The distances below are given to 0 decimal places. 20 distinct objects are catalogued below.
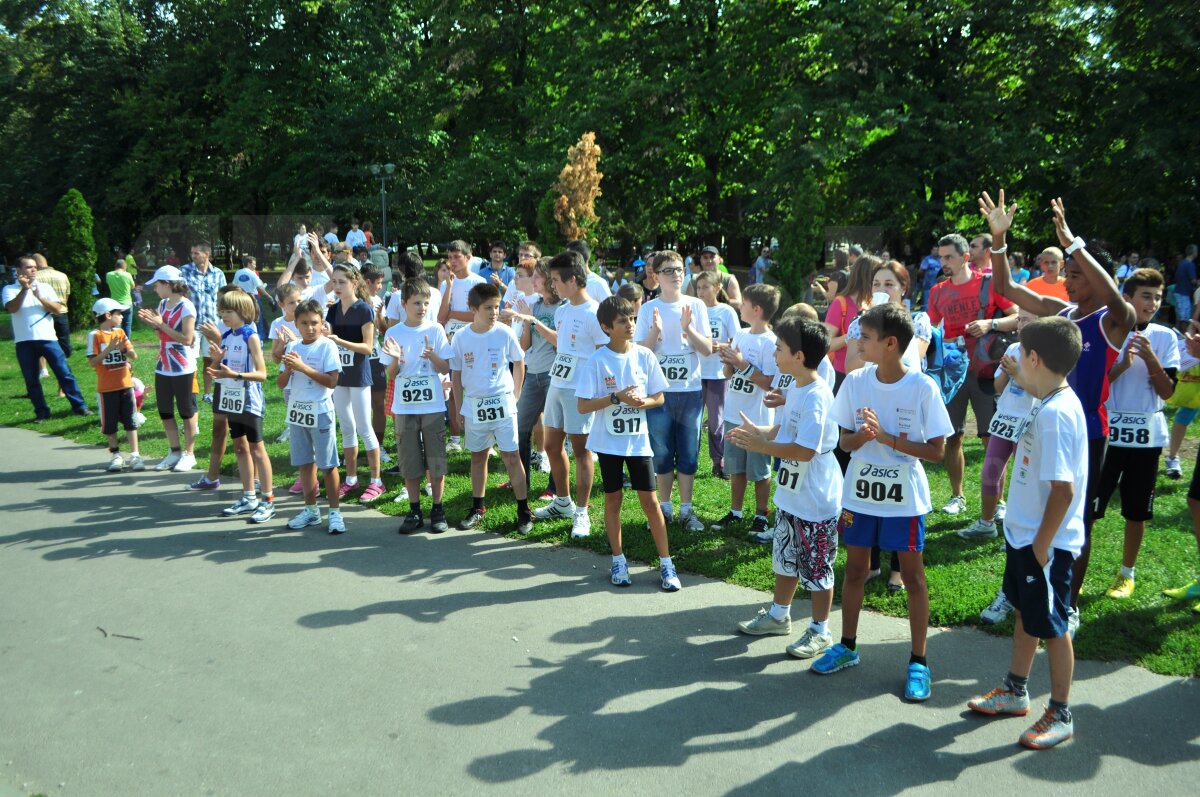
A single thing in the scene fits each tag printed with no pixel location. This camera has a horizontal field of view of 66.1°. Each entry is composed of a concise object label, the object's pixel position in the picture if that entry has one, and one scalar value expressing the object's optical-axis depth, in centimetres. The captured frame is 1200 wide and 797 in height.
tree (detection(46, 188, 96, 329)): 2330
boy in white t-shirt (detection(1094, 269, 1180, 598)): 568
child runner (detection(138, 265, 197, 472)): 938
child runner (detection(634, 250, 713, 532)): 742
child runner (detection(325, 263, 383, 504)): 842
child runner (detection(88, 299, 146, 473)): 978
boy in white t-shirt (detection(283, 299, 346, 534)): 748
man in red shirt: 729
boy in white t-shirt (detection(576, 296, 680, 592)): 605
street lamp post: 3102
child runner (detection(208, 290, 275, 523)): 805
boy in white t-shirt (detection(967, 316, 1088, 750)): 406
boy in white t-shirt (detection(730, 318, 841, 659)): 498
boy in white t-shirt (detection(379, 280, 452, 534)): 763
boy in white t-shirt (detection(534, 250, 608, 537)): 726
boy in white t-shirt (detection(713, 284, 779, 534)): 695
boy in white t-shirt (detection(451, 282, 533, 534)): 754
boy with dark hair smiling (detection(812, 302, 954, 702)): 458
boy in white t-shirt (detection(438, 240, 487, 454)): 947
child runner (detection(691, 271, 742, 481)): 805
